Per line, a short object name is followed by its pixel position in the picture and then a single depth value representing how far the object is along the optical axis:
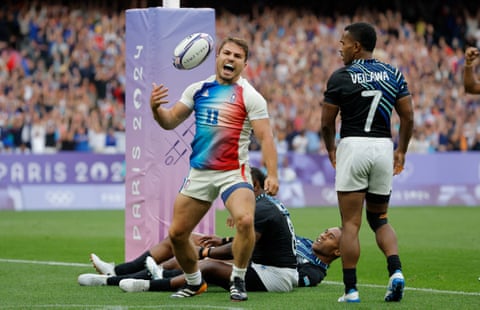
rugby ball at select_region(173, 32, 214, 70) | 19.77
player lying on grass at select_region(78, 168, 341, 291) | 19.77
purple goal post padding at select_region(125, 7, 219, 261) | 24.31
